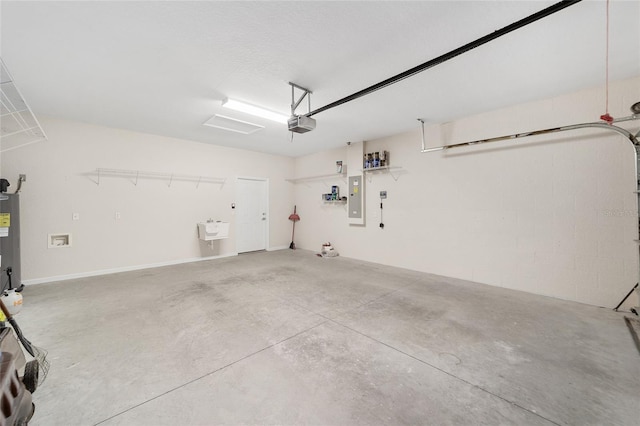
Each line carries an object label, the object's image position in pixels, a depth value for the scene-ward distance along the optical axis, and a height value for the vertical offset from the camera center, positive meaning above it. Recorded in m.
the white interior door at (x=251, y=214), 6.68 -0.08
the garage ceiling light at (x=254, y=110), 3.44 +1.50
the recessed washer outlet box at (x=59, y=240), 4.18 -0.47
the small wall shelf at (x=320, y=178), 6.41 +0.94
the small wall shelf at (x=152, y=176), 4.68 +0.78
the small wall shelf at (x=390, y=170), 5.24 +0.89
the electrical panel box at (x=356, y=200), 5.83 +0.25
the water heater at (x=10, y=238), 3.42 -0.35
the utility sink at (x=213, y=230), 5.54 -0.43
